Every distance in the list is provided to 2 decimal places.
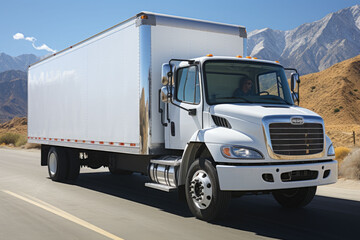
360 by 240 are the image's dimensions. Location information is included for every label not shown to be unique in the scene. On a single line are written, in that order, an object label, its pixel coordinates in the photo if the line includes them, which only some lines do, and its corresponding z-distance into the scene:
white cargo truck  7.22
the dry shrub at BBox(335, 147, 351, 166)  17.03
